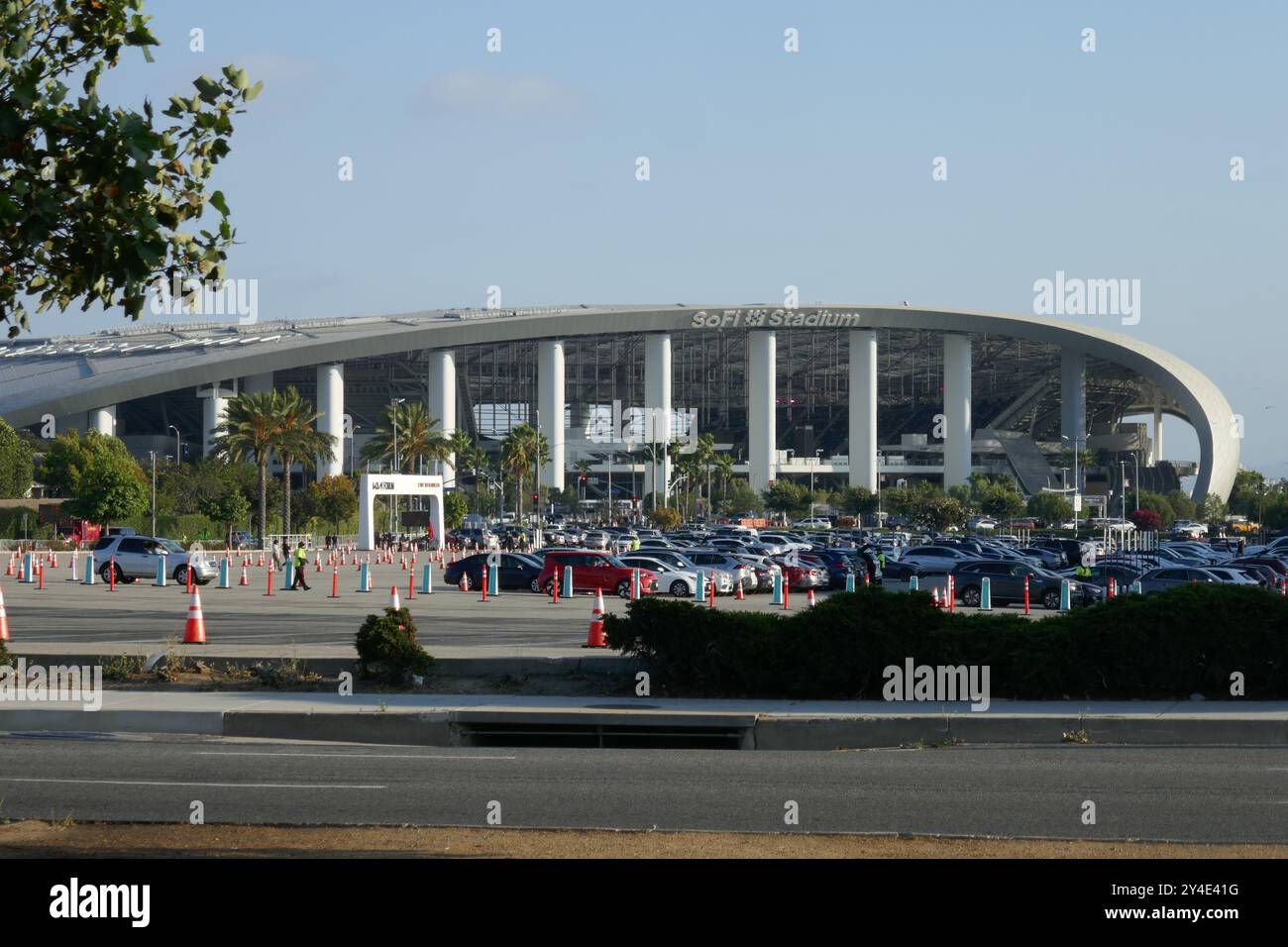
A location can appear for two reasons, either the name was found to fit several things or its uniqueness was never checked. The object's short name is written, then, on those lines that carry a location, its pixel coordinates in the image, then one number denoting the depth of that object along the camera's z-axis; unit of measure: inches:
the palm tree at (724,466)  5659.5
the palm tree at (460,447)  4534.5
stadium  5152.6
